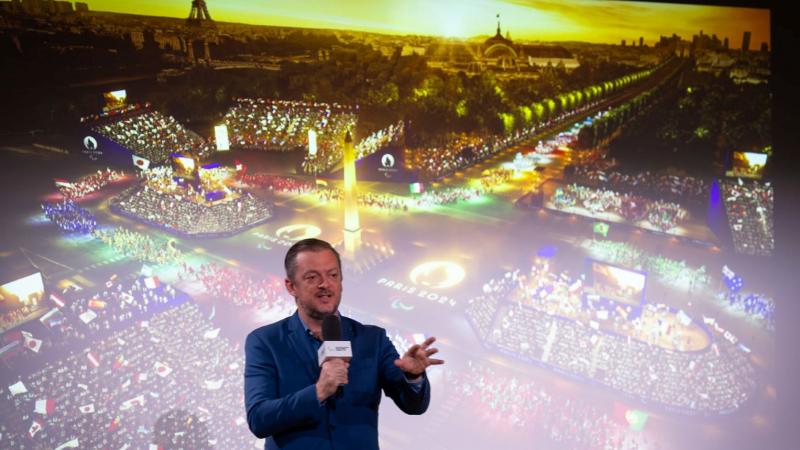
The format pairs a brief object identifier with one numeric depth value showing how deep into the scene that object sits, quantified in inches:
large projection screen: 275.0
